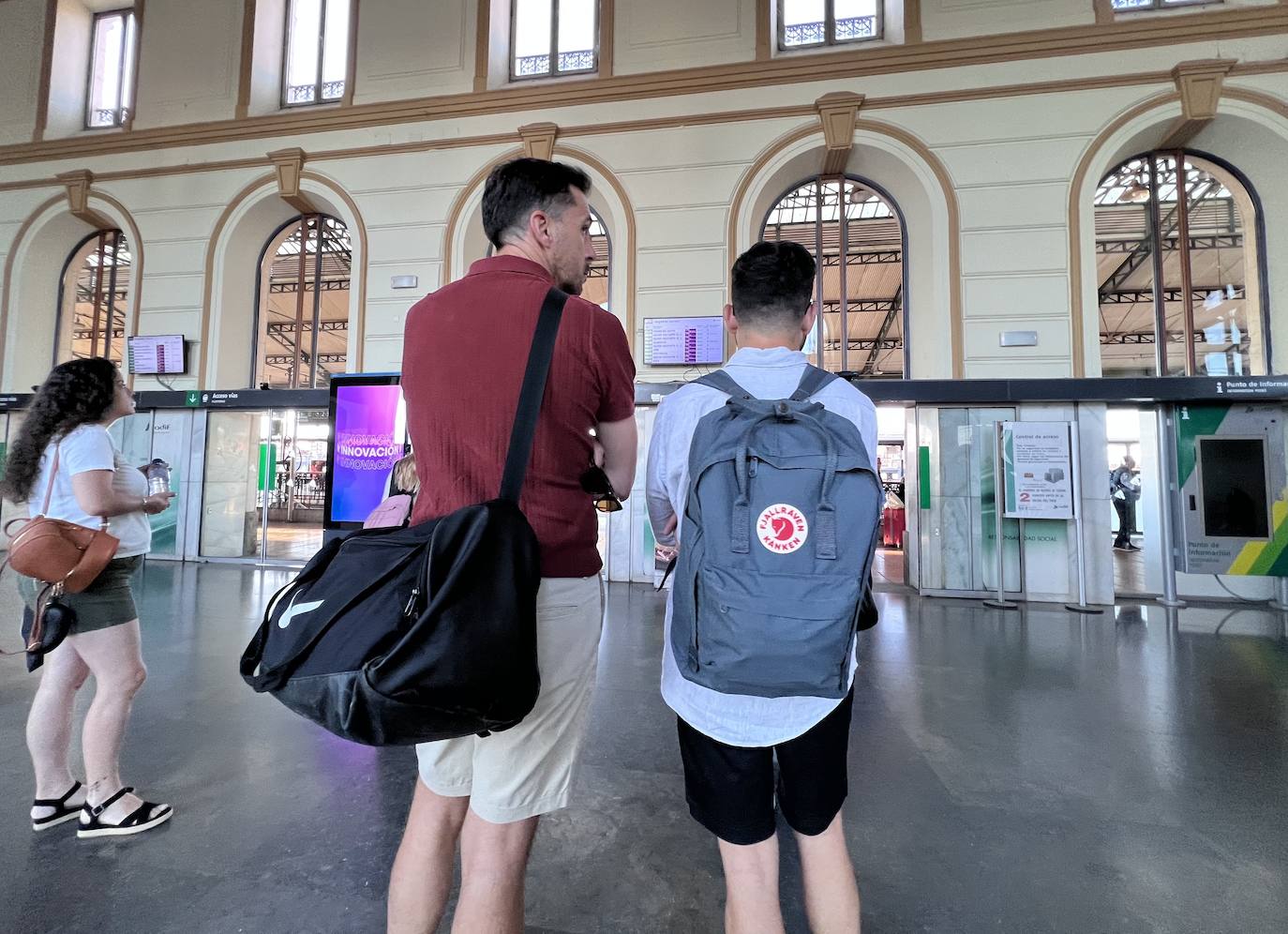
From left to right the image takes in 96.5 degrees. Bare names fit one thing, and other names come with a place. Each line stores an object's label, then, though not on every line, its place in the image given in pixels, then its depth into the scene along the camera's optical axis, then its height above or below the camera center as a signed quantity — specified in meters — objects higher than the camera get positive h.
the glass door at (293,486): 9.77 +0.38
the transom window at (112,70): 10.54 +7.92
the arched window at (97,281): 10.50 +4.00
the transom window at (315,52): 9.85 +7.75
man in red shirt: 1.06 +0.01
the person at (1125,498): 11.89 +0.24
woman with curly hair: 2.05 -0.43
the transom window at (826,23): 8.36 +7.05
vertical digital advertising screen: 3.47 +0.34
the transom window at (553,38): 8.99 +7.36
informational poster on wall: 6.98 +0.46
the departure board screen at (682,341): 7.73 +2.20
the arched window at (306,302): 9.98 +5.96
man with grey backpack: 1.05 -0.14
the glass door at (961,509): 7.33 -0.03
